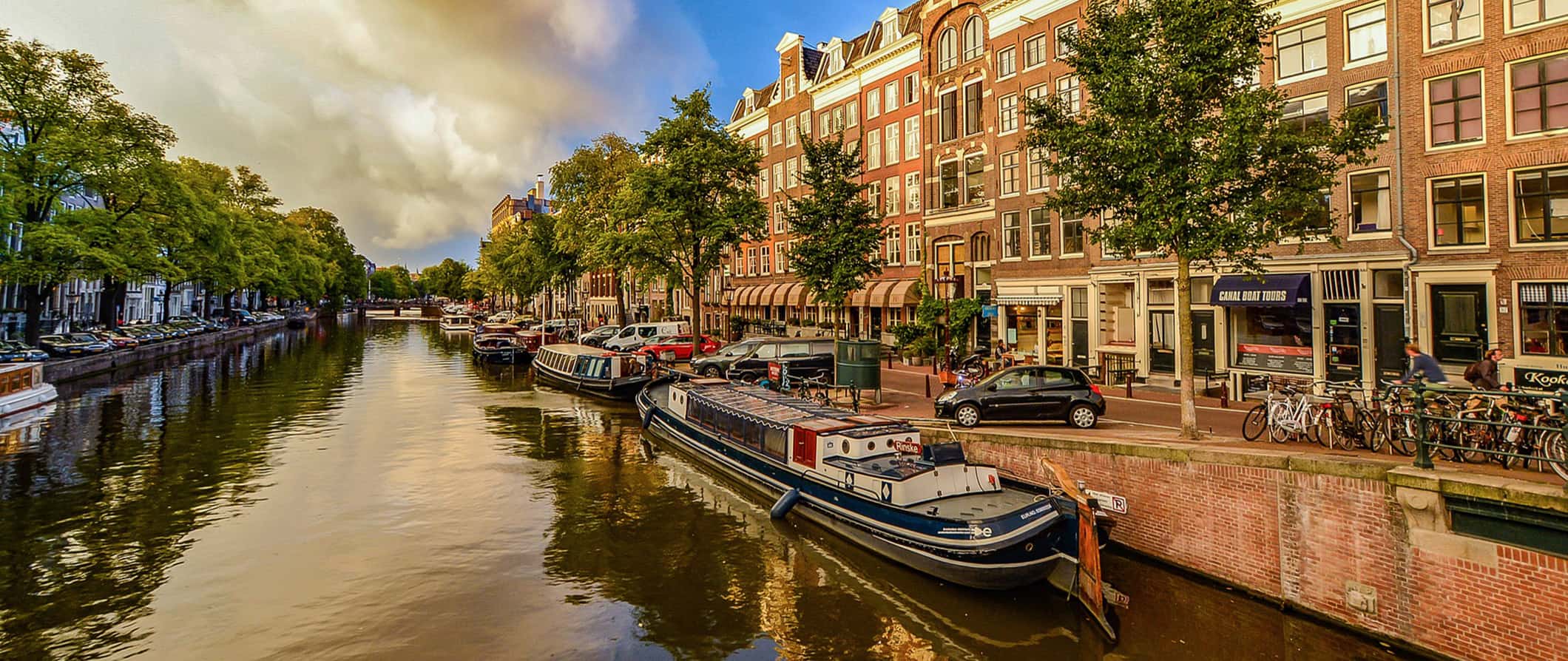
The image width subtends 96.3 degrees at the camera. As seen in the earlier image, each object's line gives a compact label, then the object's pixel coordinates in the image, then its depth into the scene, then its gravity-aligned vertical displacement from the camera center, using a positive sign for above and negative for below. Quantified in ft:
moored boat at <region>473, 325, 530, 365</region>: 173.68 -1.92
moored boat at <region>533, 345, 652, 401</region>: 116.78 -5.78
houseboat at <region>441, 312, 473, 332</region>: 320.70 +9.38
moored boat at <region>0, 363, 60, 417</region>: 94.17 -6.43
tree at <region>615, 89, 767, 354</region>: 125.18 +25.91
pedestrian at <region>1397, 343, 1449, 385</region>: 44.29 -2.09
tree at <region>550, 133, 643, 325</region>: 173.47 +40.34
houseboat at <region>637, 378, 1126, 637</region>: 40.37 -10.74
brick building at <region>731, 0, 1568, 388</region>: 64.34 +11.98
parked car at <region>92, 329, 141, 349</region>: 158.10 +0.73
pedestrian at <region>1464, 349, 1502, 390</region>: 48.75 -2.74
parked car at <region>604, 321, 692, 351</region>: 153.28 +1.59
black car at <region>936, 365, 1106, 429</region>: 61.36 -5.41
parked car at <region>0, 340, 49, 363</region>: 120.06 -1.70
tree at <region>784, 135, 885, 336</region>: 106.22 +16.85
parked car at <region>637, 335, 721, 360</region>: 138.00 -1.55
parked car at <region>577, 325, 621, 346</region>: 176.24 +0.96
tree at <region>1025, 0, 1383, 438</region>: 49.21 +14.03
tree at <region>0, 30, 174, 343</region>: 128.57 +38.22
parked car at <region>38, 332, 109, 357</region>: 137.49 -0.33
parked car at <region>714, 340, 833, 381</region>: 101.50 -2.89
